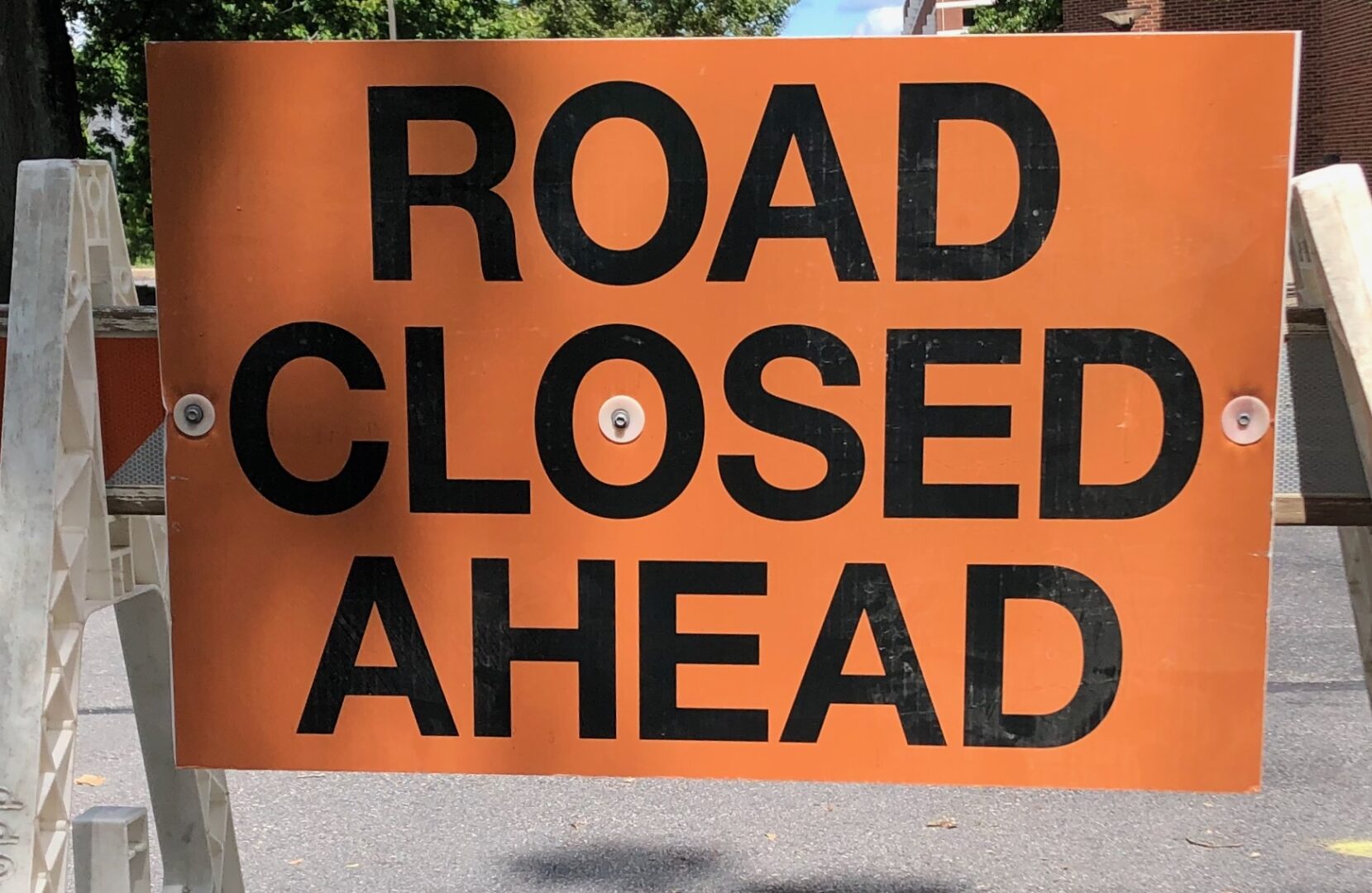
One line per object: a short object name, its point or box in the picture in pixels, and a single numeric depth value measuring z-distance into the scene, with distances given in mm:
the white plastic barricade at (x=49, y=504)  1443
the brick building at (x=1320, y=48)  22703
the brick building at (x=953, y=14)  62500
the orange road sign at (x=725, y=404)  1473
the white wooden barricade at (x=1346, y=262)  1455
